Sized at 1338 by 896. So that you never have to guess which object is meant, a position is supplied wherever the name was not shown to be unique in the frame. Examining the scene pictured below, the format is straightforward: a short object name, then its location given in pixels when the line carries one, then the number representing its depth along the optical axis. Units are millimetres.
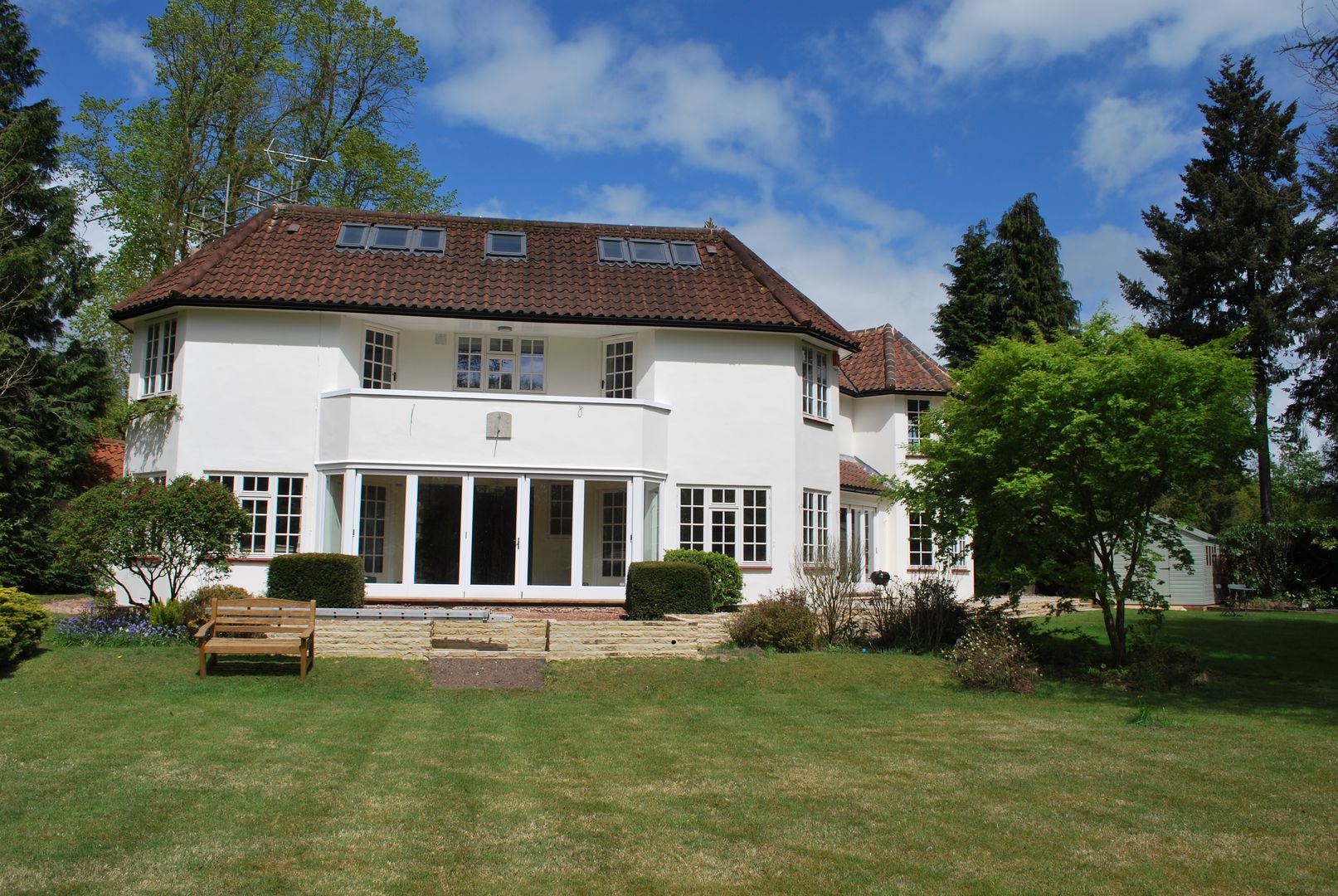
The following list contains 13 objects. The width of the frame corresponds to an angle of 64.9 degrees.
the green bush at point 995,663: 15141
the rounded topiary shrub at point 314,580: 18281
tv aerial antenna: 34688
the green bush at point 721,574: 21062
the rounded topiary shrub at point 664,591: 19109
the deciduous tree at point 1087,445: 15531
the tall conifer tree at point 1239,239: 34969
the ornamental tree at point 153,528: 16422
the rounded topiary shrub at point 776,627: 17656
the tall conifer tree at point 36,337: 24875
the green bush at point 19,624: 14234
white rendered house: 21516
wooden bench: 14359
